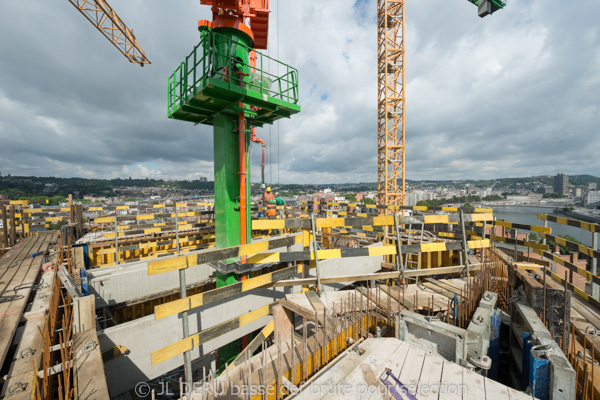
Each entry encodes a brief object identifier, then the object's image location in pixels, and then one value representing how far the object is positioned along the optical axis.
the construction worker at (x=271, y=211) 12.80
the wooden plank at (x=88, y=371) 2.33
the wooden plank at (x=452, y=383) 2.31
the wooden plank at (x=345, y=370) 2.36
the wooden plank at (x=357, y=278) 4.92
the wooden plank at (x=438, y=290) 5.10
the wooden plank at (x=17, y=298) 3.03
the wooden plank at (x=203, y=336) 3.54
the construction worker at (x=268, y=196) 19.41
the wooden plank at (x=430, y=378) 2.33
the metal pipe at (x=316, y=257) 4.66
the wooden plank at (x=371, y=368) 2.42
